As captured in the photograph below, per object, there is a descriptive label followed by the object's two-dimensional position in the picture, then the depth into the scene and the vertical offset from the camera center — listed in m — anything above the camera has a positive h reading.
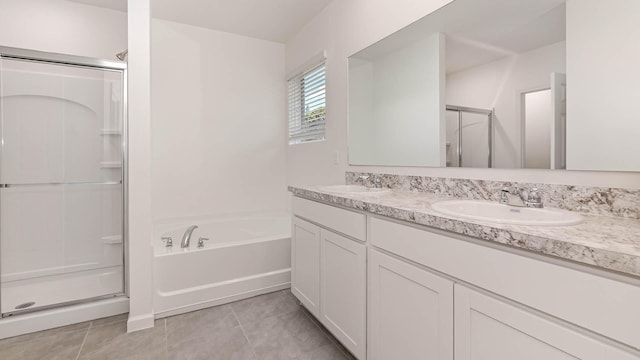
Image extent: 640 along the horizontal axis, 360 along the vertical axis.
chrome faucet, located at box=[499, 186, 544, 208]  1.18 -0.08
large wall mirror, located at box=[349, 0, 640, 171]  1.01 +0.40
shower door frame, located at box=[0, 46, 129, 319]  1.99 +0.80
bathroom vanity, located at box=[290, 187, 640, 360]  0.64 -0.31
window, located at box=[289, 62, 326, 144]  2.77 +0.72
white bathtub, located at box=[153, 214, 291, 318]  2.12 -0.70
